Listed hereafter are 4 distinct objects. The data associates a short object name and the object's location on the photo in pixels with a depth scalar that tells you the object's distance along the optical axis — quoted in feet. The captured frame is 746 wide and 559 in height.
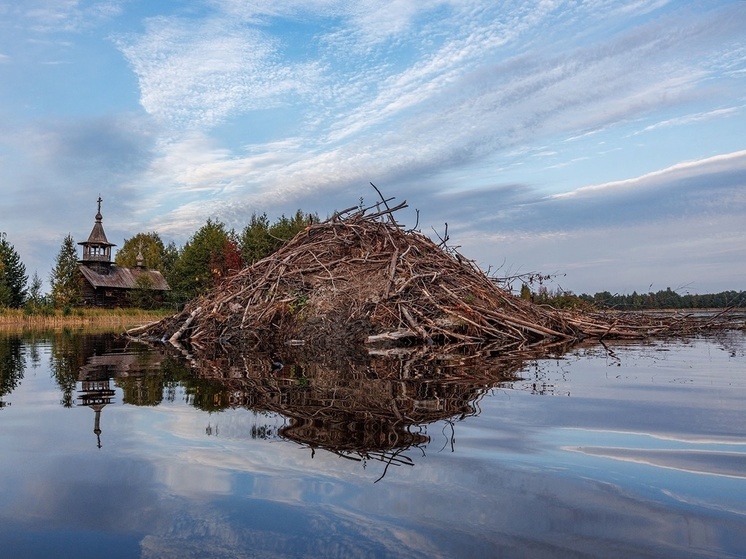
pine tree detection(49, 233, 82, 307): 163.45
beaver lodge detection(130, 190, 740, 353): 32.83
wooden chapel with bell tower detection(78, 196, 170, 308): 177.27
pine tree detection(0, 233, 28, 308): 162.46
